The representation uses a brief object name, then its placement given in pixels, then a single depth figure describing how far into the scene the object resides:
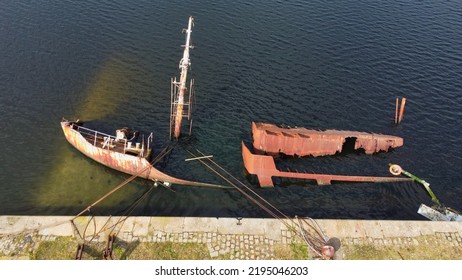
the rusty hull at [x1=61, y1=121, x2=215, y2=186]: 31.56
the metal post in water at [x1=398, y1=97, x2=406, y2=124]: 41.00
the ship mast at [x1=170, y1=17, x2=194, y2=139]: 33.27
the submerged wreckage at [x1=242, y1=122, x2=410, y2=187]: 32.59
